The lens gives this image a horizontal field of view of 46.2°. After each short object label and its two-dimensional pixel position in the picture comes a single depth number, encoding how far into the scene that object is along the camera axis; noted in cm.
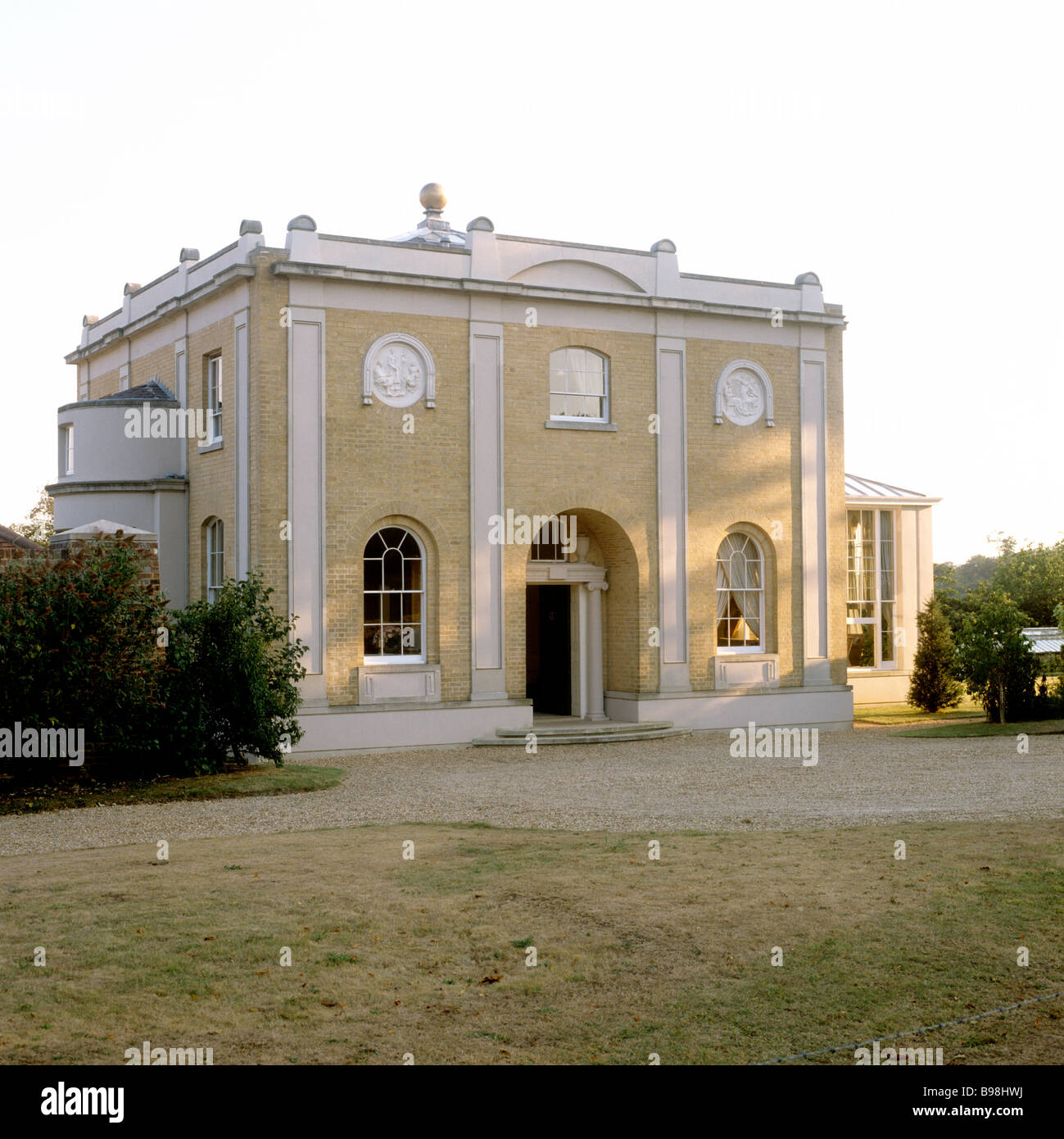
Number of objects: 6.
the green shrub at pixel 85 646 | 1488
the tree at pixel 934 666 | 2870
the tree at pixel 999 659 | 2489
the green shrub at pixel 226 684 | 1692
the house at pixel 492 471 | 2047
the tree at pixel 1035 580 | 3719
